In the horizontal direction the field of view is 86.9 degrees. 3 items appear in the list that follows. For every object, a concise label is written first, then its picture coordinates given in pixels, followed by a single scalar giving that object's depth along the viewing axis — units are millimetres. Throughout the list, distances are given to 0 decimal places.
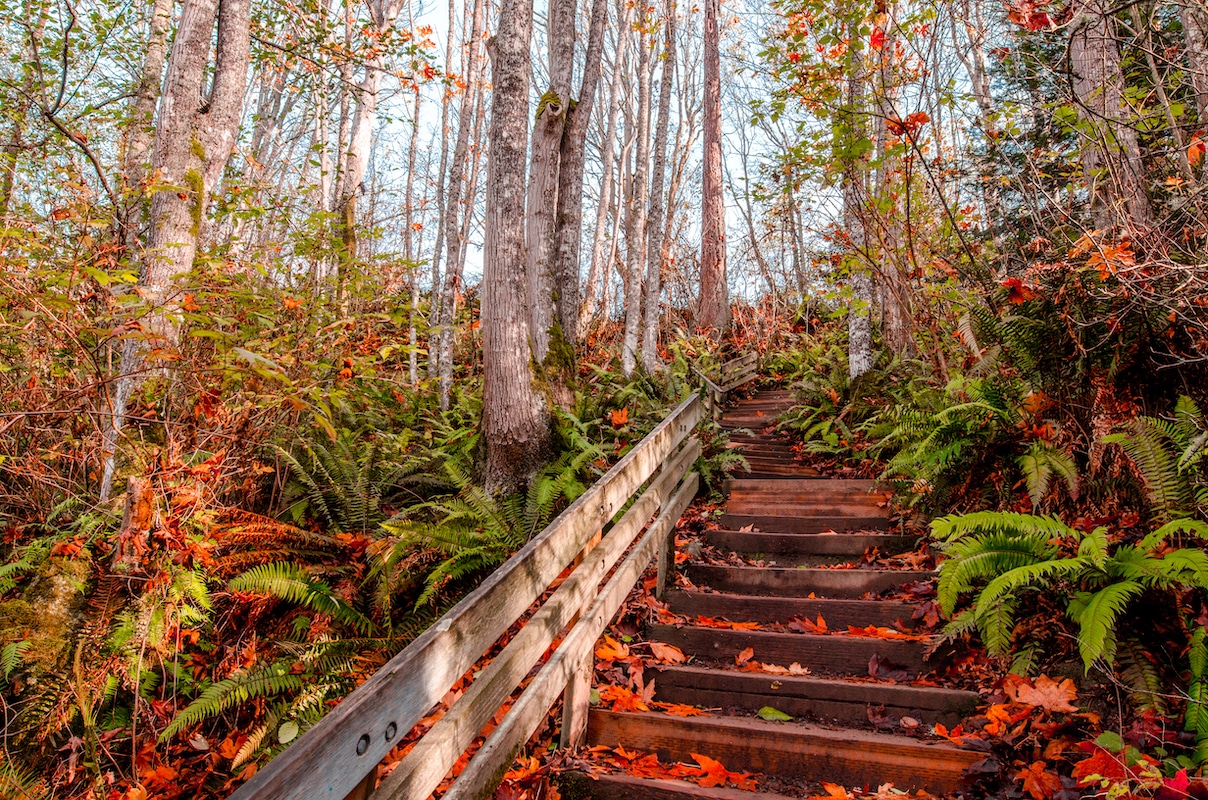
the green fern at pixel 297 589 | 4156
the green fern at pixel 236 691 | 3643
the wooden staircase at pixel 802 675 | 2957
